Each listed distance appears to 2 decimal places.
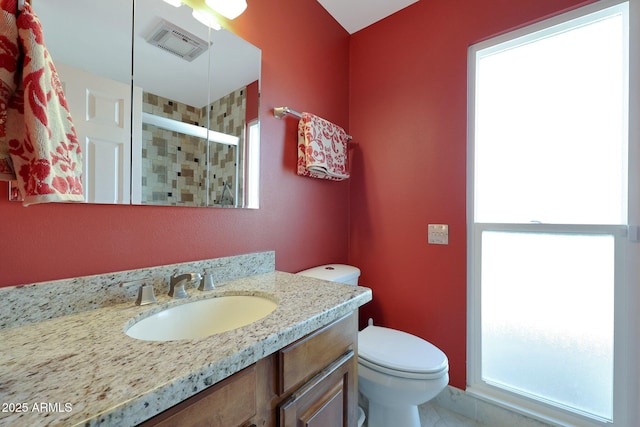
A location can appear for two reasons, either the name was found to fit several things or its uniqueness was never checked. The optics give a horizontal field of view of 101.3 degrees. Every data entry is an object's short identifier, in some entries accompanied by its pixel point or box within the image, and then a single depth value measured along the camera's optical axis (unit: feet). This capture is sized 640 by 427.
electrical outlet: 4.94
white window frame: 3.61
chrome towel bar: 4.41
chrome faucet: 2.82
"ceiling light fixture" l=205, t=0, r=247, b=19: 3.42
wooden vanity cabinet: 1.60
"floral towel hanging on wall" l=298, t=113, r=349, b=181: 4.67
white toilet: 3.59
